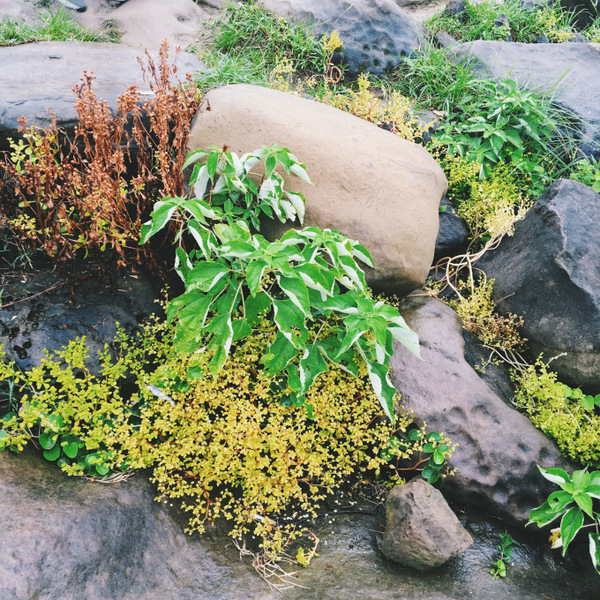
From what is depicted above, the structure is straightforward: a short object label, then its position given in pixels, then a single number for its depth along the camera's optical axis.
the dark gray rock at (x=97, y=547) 2.02
